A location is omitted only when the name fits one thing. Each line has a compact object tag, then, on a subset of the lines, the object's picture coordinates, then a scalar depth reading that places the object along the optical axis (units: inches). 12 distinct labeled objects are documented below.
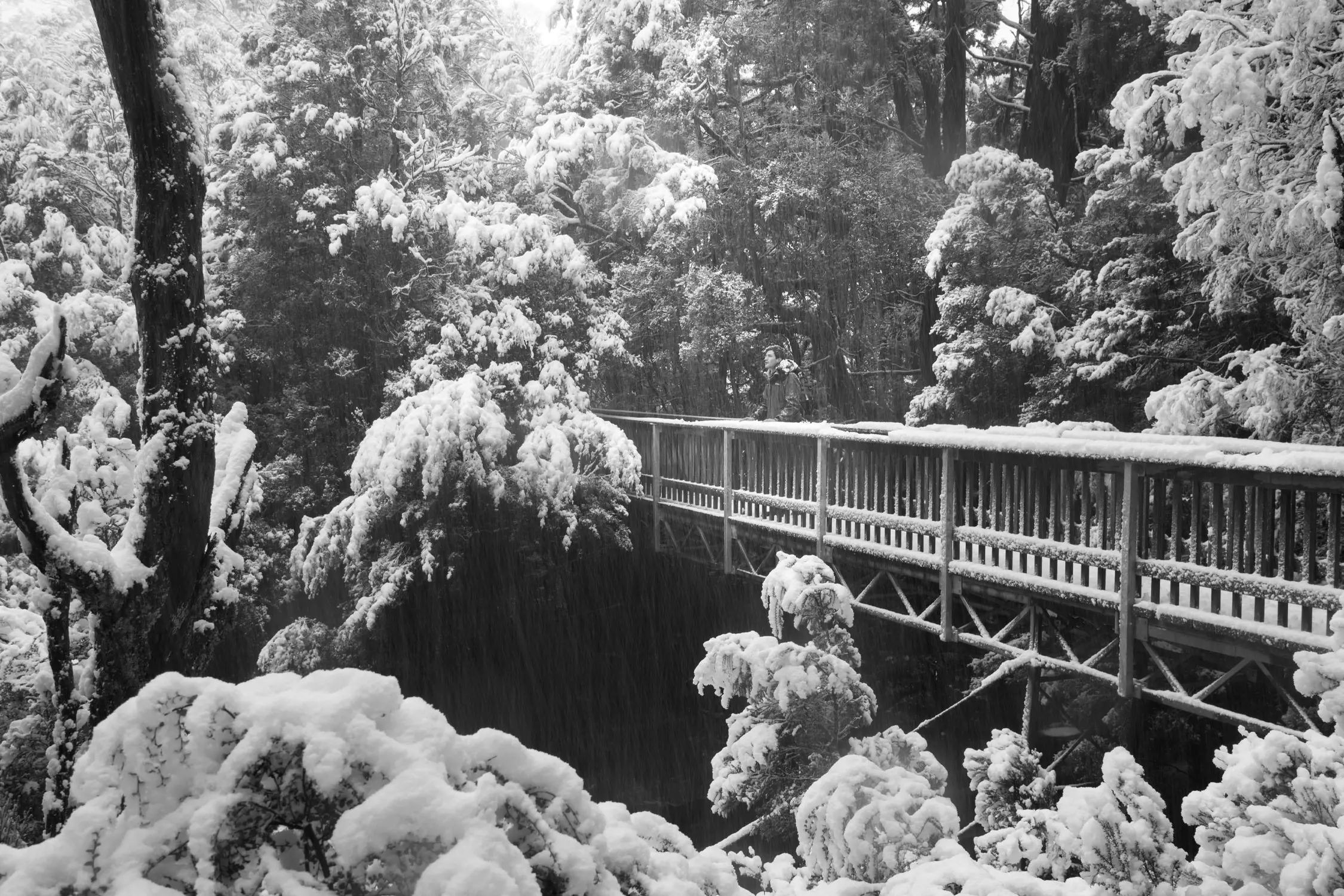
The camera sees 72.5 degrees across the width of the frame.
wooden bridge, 190.4
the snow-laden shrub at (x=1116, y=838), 89.7
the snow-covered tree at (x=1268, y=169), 232.7
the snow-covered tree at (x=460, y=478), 397.1
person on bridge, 534.9
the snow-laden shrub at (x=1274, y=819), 70.1
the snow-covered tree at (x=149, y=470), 125.1
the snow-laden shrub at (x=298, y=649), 381.1
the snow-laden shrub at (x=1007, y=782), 137.2
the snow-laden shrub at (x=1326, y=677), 83.7
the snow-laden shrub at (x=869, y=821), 110.2
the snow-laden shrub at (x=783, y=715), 144.5
